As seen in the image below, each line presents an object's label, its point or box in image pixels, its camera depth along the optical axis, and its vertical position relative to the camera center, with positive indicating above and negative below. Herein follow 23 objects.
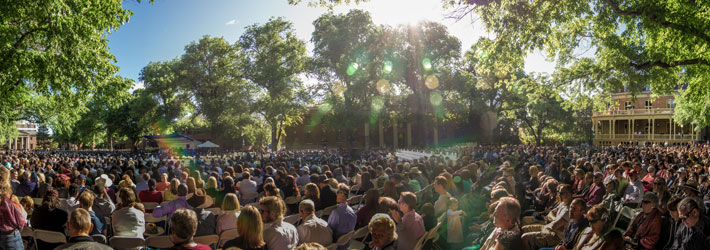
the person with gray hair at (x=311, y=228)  4.90 -1.17
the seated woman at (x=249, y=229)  3.75 -0.90
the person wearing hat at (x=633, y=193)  7.71 -1.10
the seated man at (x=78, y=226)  3.88 -0.92
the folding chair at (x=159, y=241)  4.53 -1.23
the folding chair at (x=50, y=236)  4.85 -1.28
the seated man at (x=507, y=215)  3.72 -0.73
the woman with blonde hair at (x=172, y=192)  7.49 -1.15
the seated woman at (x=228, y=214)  5.30 -1.08
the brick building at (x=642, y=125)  57.52 +2.04
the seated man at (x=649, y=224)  4.84 -1.06
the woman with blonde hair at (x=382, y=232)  3.81 -0.92
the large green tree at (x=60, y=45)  10.36 +2.49
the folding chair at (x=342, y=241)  5.02 -1.35
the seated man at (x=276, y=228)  4.11 -0.99
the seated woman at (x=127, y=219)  5.20 -1.14
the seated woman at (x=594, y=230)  3.95 -0.94
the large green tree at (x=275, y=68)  41.28 +7.05
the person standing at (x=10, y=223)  4.95 -1.16
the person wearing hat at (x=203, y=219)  5.88 -1.29
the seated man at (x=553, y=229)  5.21 -1.28
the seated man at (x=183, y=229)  3.21 -0.78
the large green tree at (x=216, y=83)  42.53 +5.49
